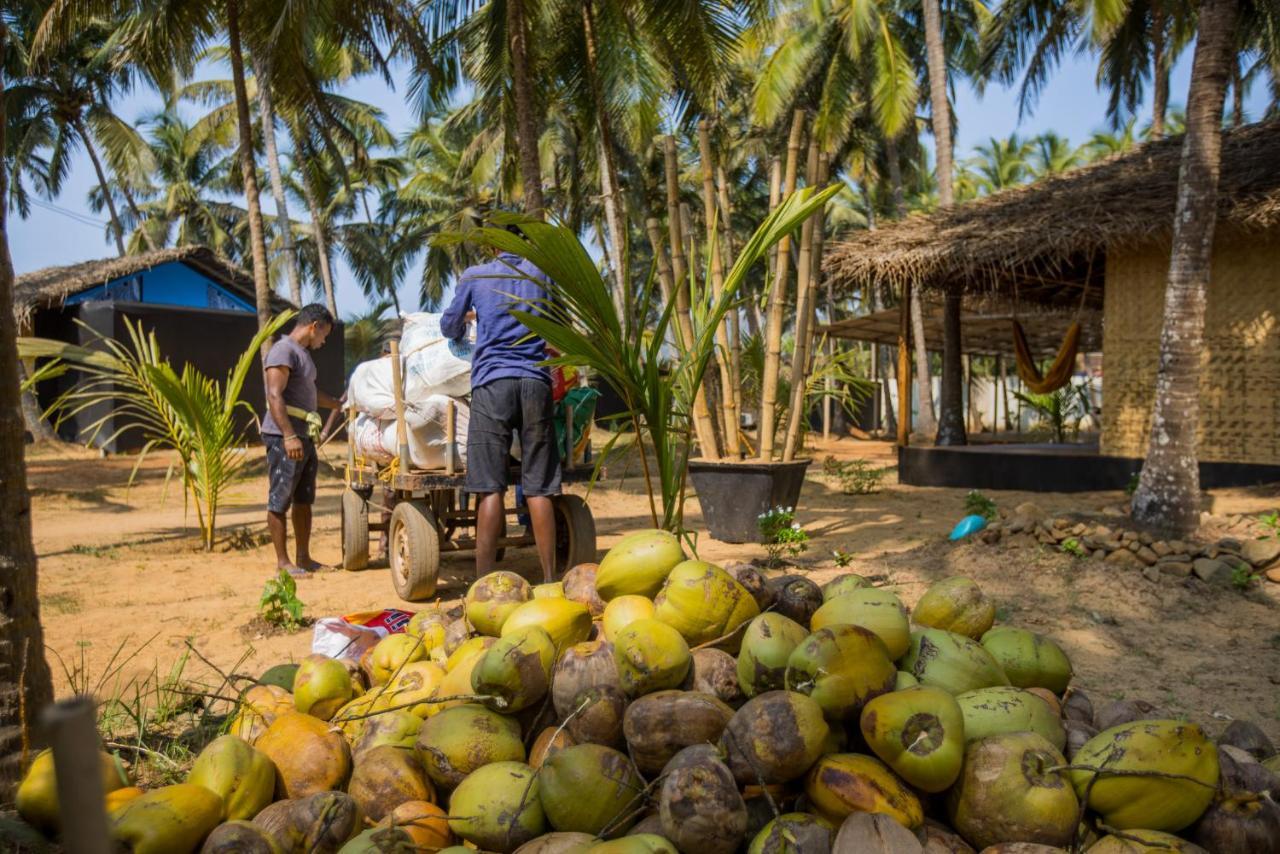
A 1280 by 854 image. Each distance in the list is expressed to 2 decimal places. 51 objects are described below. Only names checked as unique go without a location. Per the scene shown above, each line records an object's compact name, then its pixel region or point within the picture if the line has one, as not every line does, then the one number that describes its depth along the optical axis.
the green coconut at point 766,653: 1.58
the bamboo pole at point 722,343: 4.80
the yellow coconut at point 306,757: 1.60
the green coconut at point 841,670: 1.49
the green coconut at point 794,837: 1.28
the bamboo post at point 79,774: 0.49
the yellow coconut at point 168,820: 1.29
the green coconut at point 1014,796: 1.36
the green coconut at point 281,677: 2.21
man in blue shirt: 3.99
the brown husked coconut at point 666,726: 1.47
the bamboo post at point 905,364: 10.42
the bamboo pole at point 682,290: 4.65
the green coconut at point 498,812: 1.43
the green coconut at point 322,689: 1.96
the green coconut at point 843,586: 2.05
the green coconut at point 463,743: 1.56
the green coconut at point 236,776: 1.48
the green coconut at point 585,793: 1.40
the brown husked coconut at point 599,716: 1.56
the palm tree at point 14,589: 1.79
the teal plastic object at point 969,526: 5.77
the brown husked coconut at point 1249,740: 1.83
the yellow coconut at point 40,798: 1.46
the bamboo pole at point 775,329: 4.79
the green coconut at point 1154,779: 1.38
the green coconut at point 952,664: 1.72
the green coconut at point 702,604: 1.74
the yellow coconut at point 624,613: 1.75
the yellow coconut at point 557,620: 1.79
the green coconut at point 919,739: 1.39
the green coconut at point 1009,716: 1.55
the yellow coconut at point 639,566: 1.91
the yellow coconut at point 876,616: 1.72
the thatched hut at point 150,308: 15.95
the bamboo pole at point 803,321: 5.18
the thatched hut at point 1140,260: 7.56
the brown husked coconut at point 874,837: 1.24
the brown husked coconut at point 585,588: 2.02
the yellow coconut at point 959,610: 2.01
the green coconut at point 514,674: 1.61
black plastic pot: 5.86
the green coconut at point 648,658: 1.54
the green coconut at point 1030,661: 1.89
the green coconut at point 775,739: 1.40
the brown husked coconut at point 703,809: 1.30
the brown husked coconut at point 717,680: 1.65
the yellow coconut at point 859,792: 1.36
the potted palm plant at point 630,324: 2.61
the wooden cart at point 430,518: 4.48
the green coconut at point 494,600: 1.99
